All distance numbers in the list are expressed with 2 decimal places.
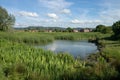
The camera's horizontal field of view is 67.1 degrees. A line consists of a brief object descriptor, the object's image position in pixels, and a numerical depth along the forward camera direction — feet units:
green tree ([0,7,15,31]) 88.18
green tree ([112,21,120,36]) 70.26
